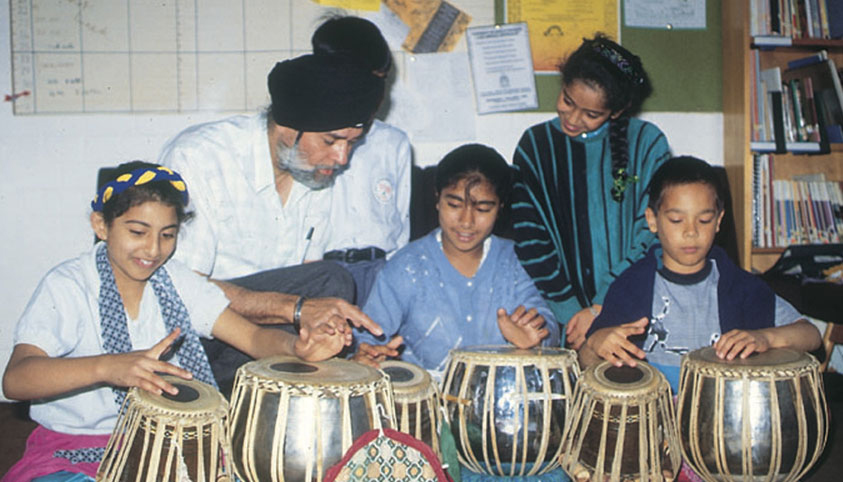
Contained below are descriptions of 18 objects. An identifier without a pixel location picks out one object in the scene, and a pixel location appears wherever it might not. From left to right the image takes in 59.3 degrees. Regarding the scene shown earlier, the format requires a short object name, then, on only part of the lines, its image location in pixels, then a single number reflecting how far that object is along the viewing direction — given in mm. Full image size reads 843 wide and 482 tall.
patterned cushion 1488
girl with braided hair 2660
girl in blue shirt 2387
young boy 2211
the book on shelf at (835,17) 3346
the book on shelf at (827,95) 3301
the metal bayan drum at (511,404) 1876
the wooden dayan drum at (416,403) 1770
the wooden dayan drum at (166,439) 1590
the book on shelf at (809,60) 3330
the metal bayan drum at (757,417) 1831
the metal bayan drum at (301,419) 1610
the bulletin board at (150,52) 3109
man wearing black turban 2447
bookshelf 3242
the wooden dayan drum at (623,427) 1831
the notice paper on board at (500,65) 3285
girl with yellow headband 1718
